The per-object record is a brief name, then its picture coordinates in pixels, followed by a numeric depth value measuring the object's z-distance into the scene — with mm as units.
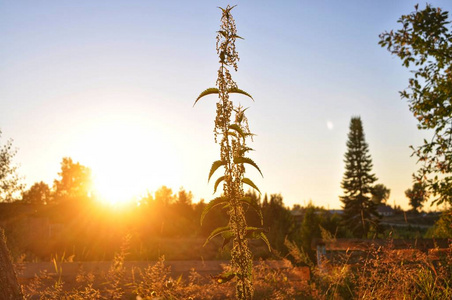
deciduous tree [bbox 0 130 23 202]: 21594
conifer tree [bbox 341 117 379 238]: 26562
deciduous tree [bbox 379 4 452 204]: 7375
